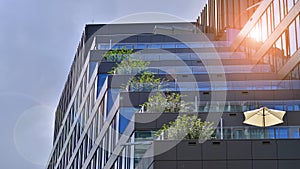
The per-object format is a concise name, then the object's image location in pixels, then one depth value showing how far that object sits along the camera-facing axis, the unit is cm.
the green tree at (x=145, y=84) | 4234
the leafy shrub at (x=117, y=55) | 5406
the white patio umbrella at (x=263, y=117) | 3291
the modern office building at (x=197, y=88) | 3234
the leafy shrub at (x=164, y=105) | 3822
